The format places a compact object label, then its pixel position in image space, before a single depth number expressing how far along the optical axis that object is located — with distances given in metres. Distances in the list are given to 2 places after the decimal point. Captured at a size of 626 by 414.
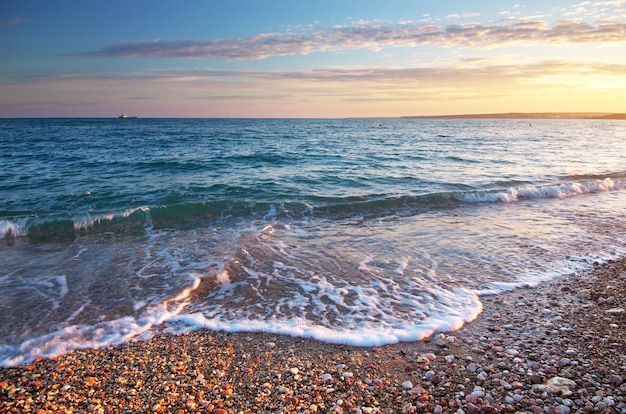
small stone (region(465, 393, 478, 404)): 3.61
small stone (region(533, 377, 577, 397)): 3.67
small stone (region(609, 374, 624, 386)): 3.77
